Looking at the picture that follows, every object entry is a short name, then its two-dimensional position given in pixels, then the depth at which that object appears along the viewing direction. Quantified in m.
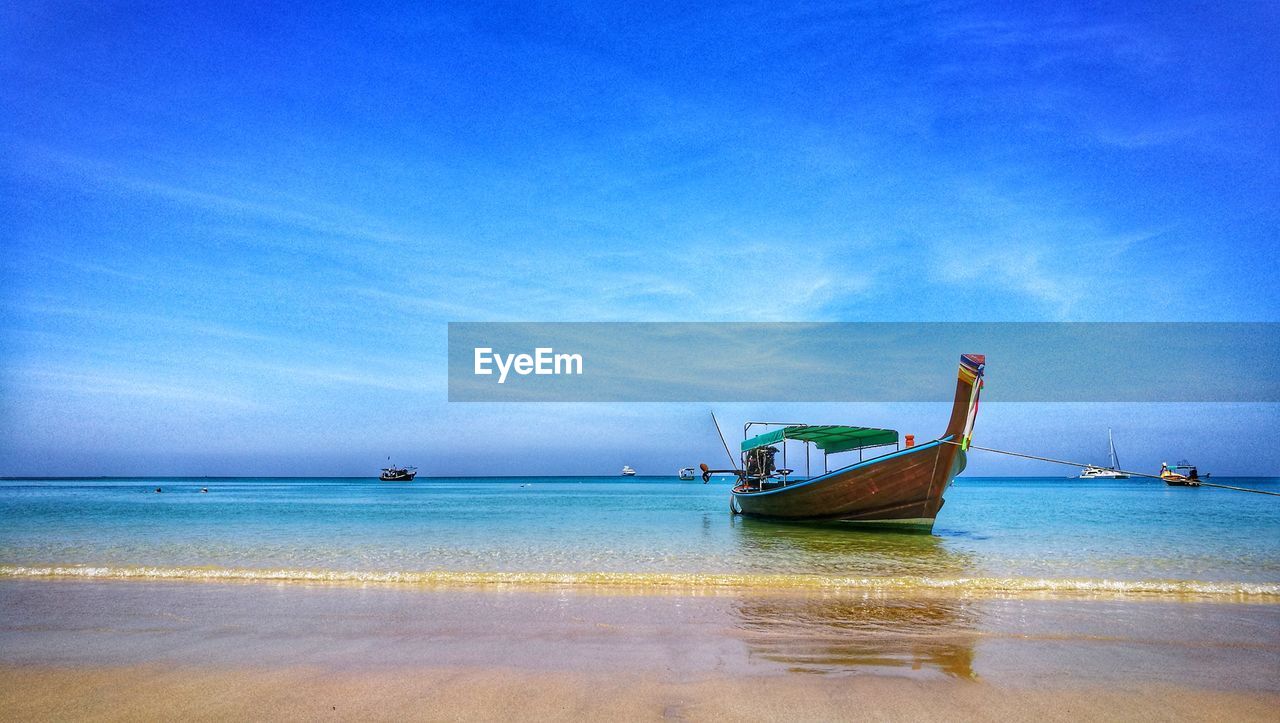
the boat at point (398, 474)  111.38
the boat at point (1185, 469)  69.74
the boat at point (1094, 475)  139.80
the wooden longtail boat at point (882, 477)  18.78
